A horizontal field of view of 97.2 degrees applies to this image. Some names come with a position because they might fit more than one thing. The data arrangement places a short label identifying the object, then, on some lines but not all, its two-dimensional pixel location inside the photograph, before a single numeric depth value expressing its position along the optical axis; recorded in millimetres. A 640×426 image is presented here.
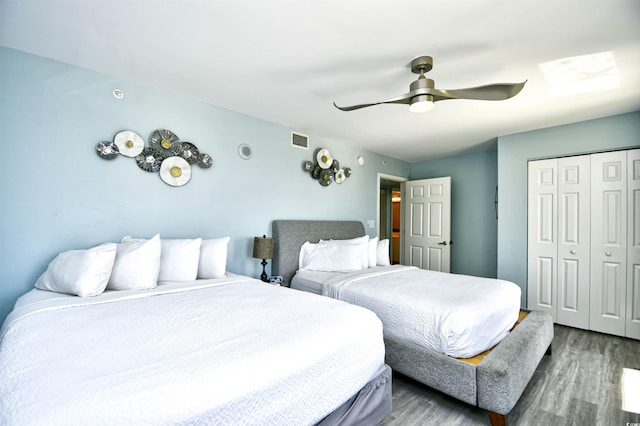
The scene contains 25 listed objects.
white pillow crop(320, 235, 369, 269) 3490
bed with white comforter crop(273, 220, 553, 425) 1764
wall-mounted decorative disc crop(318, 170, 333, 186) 4012
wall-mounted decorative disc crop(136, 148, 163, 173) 2545
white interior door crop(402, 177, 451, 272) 4781
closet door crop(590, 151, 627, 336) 3084
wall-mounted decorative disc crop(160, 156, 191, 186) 2674
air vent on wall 3735
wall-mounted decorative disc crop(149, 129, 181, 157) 2608
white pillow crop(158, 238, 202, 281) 2307
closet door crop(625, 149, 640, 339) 2996
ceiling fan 1872
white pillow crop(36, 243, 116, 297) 1822
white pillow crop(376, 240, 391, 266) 3747
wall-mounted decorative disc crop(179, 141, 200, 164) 2779
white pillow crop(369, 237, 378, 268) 3650
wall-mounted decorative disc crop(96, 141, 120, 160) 2342
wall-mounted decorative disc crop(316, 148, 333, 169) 3979
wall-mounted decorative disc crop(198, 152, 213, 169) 2891
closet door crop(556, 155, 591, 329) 3295
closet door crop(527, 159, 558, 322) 3514
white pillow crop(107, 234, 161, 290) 2018
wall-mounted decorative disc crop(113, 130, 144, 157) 2434
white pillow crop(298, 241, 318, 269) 3469
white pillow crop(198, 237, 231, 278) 2525
